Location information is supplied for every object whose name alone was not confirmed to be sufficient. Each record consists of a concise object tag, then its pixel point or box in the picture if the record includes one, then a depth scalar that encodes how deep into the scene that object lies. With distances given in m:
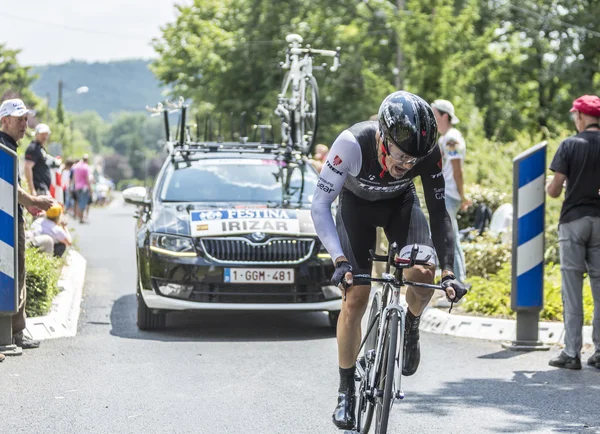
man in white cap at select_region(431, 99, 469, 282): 14.78
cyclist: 6.49
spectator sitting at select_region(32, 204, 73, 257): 16.91
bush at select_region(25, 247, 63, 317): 12.70
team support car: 12.43
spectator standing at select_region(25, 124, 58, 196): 17.95
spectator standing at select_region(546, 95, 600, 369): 10.69
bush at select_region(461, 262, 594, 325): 13.15
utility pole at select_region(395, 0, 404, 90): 42.07
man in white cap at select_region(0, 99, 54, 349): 11.31
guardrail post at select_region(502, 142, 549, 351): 11.97
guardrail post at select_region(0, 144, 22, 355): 10.83
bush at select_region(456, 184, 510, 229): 22.89
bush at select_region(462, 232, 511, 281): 16.84
